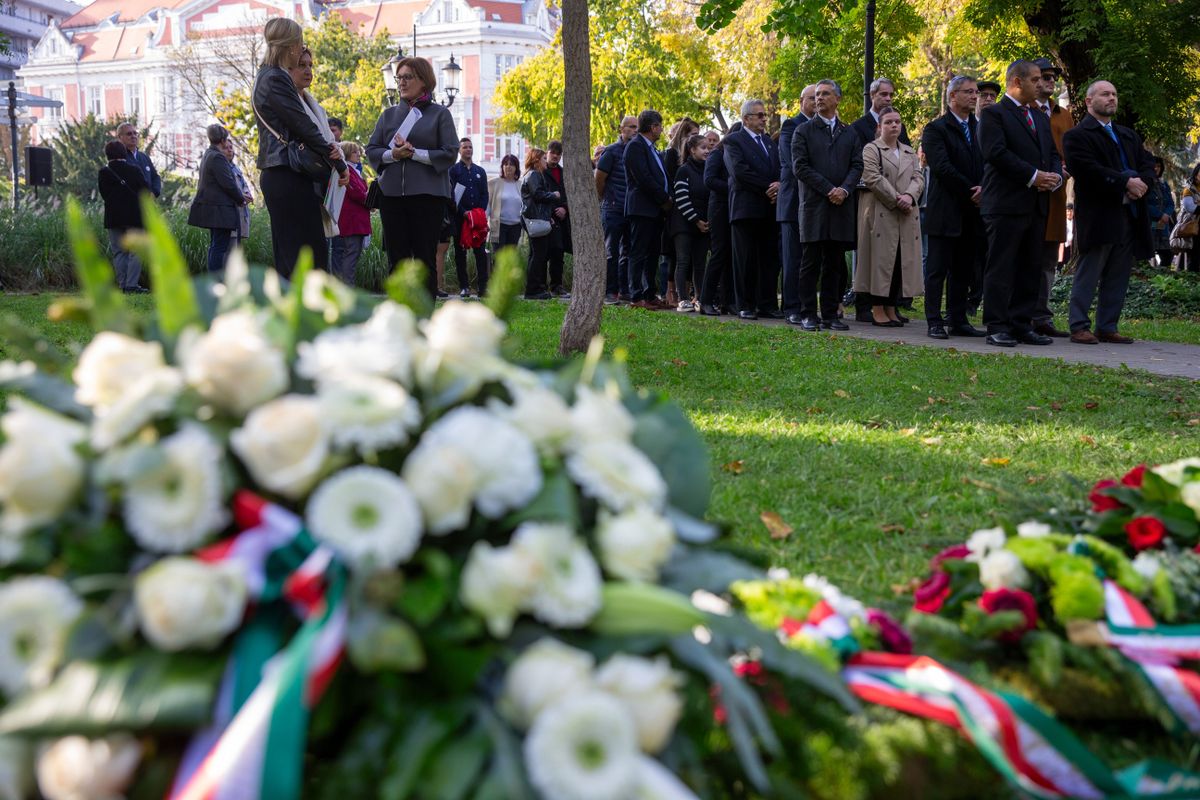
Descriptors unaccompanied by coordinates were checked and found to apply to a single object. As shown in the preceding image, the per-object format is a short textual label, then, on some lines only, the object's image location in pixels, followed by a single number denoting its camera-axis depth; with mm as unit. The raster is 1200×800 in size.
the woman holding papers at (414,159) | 8266
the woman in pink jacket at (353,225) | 13258
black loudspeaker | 23031
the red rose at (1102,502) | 3010
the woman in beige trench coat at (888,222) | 11406
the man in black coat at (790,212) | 11422
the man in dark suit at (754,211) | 12016
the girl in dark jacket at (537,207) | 15789
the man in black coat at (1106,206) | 9727
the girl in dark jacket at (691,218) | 13281
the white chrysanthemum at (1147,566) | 2572
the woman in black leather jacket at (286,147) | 6949
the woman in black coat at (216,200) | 14070
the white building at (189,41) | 75938
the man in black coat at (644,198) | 13227
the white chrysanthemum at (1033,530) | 2788
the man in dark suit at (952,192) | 10758
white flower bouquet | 1425
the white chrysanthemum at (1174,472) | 3031
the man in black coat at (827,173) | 10883
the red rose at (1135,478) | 3078
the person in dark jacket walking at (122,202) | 15195
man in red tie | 9719
